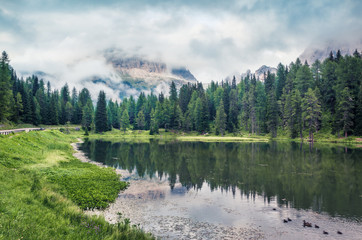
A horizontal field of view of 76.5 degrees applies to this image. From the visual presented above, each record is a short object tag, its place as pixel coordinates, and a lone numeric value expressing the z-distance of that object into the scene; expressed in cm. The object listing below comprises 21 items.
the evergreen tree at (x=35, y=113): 11453
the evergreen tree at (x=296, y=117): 9831
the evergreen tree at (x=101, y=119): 13100
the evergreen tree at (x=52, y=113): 12938
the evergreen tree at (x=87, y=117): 14138
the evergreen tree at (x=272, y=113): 10800
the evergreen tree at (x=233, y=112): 12519
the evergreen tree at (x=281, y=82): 12784
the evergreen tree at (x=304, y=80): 10762
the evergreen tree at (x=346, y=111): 8094
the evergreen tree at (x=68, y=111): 15066
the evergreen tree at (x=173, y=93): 15370
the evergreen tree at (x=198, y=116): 12758
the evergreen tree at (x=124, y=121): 13662
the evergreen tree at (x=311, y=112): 8937
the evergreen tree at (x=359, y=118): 7969
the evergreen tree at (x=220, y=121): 11900
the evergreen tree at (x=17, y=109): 9761
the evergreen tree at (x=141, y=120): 14548
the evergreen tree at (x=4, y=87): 7750
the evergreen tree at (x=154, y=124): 12538
